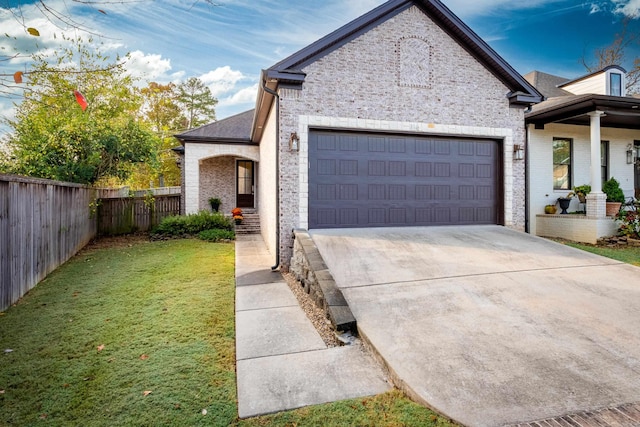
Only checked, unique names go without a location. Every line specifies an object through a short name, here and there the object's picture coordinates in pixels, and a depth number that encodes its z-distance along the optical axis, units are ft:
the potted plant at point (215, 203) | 46.60
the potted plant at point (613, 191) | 32.58
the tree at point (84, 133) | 28.86
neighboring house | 29.86
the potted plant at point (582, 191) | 32.76
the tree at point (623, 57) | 57.16
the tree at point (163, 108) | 85.76
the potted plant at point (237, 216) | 39.65
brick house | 22.68
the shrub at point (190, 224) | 35.60
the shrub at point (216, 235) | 34.06
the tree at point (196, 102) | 99.45
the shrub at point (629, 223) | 29.12
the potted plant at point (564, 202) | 33.01
